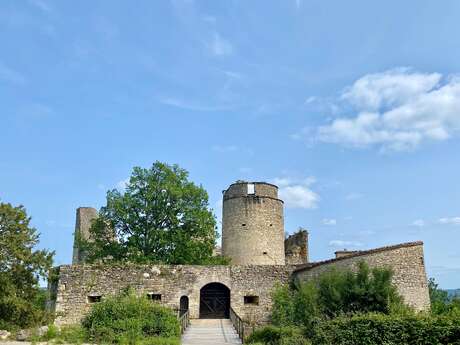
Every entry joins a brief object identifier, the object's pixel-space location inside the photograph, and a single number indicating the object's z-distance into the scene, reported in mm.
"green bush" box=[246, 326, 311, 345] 12976
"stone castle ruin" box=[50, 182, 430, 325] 22047
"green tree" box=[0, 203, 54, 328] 17109
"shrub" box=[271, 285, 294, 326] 20438
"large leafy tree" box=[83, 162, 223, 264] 28109
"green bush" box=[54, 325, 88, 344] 15320
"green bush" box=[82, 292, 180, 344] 15859
